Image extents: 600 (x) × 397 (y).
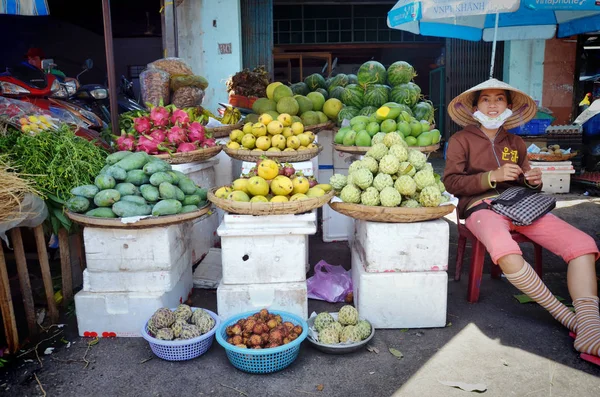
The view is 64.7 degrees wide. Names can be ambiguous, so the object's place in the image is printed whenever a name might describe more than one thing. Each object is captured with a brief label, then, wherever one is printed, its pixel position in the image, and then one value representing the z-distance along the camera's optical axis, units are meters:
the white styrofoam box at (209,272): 3.63
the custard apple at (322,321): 2.73
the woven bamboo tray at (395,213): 2.81
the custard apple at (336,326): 2.67
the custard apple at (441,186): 2.99
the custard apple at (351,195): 2.94
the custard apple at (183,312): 2.68
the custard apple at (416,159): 3.05
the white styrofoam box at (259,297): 2.93
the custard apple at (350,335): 2.62
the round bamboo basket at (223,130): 4.63
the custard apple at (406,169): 2.97
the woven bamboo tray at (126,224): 2.78
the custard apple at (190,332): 2.56
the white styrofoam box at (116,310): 2.89
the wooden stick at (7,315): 2.71
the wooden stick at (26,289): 2.85
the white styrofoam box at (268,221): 2.88
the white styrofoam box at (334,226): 4.72
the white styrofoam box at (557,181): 7.08
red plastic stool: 3.21
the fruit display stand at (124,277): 2.89
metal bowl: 2.58
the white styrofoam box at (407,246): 2.90
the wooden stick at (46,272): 2.96
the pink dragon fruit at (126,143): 3.74
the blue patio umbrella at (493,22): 3.97
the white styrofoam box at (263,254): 2.88
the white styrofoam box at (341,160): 4.80
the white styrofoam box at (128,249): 2.89
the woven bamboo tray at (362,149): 3.91
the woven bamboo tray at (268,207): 2.80
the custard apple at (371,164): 3.03
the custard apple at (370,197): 2.87
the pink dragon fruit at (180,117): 4.01
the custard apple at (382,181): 2.91
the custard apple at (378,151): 3.10
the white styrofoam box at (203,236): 4.04
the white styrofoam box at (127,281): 2.92
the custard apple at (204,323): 2.63
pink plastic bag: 3.34
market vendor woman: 2.73
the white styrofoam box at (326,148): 5.10
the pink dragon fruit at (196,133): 3.96
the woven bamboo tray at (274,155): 3.72
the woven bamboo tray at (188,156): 3.72
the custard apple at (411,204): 2.86
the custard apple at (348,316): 2.73
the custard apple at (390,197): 2.83
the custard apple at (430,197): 2.82
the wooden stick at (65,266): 3.17
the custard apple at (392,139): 3.22
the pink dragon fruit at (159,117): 4.00
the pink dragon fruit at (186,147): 3.80
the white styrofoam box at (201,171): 3.83
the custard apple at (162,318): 2.60
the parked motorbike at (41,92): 4.92
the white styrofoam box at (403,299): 2.92
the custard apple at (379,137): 3.49
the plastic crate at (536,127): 7.64
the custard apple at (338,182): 3.18
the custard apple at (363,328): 2.67
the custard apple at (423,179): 2.92
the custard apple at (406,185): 2.86
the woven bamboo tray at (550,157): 7.00
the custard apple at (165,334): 2.54
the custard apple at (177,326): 2.57
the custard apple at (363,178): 2.93
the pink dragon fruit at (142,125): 3.92
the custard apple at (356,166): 3.06
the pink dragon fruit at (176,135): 3.84
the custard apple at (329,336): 2.62
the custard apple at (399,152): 3.03
